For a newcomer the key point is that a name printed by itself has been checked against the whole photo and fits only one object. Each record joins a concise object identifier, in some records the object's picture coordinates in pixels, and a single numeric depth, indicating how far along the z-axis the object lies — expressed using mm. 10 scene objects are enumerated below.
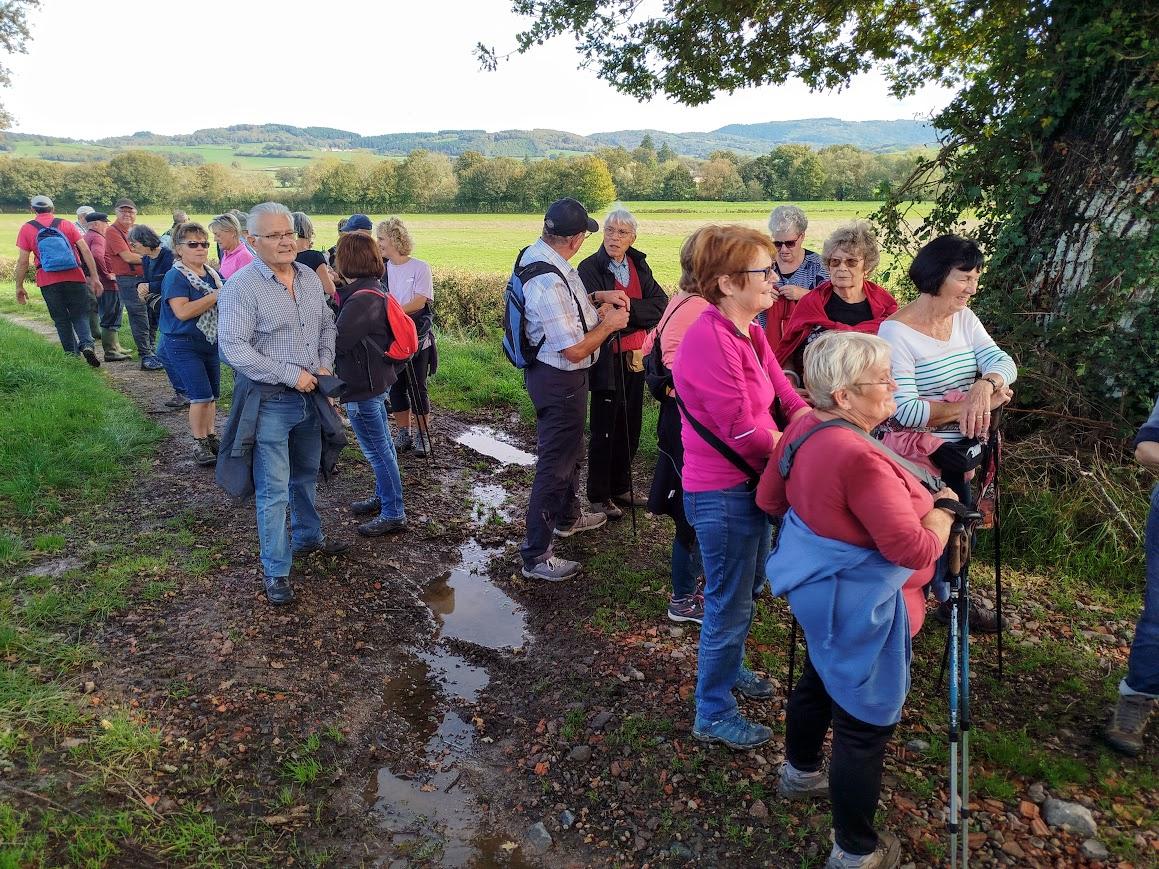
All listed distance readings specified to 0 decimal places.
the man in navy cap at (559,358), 4355
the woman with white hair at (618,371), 5340
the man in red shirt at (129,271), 10312
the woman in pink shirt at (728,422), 2871
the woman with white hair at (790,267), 4590
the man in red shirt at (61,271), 9508
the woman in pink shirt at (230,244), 6906
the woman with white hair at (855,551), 2223
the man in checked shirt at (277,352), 4199
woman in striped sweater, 3299
